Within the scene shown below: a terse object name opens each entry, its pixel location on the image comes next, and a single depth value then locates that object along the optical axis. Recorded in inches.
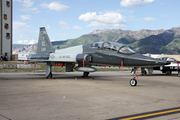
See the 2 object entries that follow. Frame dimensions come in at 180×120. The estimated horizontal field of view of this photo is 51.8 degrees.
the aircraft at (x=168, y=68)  812.0
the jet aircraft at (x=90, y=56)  460.4
